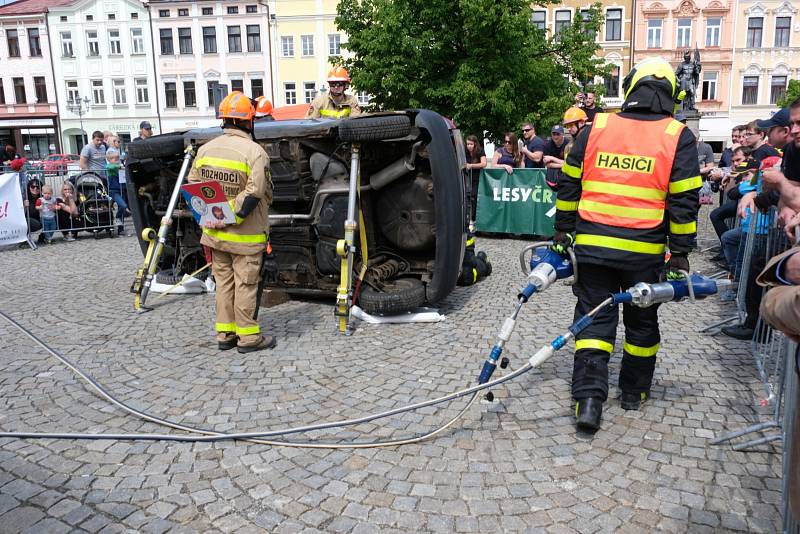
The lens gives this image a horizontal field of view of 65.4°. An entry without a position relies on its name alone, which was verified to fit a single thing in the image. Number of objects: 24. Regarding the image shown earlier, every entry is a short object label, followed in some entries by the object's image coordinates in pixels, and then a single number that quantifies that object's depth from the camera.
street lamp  44.94
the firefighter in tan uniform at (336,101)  7.28
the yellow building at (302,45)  44.72
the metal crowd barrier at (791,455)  1.81
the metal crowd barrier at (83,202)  11.66
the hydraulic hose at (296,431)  3.34
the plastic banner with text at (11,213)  10.63
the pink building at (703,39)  40.69
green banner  10.89
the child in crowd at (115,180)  12.37
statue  19.63
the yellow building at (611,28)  41.44
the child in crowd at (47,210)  11.33
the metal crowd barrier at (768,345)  3.45
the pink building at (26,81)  47.47
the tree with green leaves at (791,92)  36.25
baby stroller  11.91
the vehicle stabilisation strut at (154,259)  6.36
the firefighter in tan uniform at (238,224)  4.94
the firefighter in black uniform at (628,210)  3.48
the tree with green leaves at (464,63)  20.19
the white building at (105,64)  46.50
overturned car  5.38
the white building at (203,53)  45.53
